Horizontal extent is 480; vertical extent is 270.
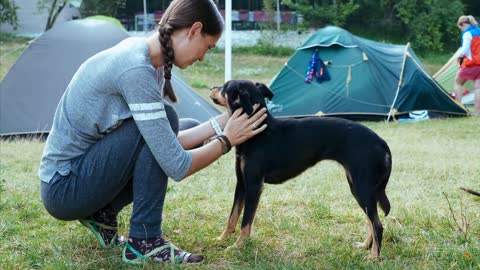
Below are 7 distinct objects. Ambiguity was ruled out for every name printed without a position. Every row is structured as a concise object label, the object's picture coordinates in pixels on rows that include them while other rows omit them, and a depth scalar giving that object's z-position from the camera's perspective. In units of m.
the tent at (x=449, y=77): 11.81
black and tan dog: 2.91
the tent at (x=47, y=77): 7.93
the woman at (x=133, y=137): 2.50
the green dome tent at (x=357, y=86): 9.73
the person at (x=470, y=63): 10.18
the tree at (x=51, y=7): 26.36
